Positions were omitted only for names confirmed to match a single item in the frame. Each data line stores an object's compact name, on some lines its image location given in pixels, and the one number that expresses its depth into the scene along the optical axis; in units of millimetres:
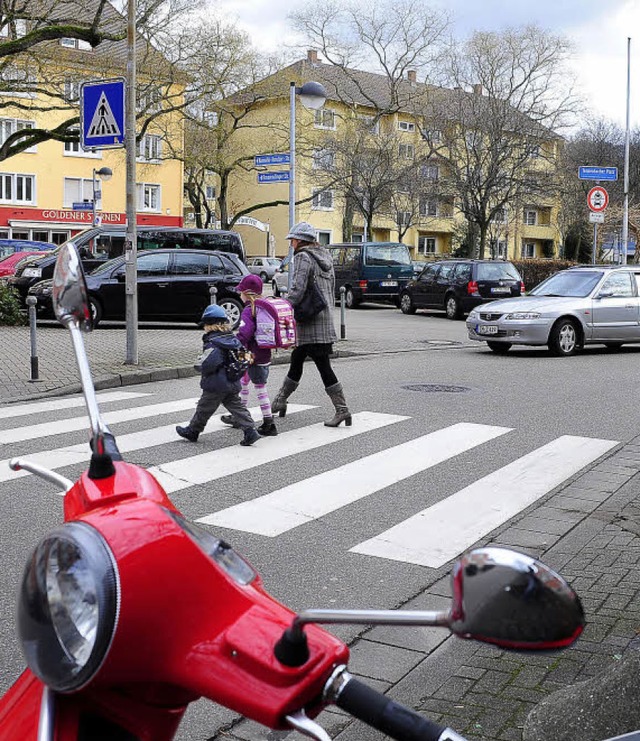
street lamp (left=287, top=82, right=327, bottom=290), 18672
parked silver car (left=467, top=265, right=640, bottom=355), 17359
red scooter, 1270
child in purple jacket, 9578
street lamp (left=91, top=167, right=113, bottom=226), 41531
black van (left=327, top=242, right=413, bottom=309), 31922
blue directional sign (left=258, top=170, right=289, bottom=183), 18672
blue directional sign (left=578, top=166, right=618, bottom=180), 22828
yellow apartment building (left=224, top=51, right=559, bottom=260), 54312
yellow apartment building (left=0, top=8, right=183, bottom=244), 55781
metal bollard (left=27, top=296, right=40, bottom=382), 12766
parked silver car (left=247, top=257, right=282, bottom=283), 51325
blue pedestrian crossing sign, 13438
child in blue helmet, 9016
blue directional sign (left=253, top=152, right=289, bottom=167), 19594
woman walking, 10008
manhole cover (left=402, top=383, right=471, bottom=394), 12791
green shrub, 20344
